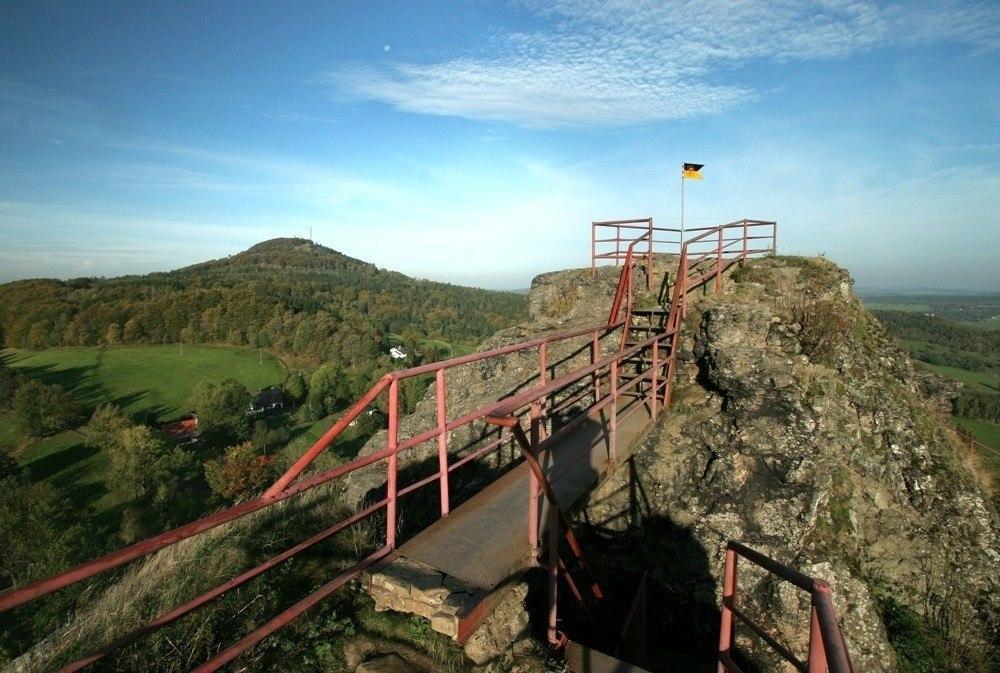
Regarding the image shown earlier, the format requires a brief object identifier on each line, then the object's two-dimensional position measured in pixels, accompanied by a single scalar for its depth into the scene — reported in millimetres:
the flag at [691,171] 11448
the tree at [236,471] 54469
